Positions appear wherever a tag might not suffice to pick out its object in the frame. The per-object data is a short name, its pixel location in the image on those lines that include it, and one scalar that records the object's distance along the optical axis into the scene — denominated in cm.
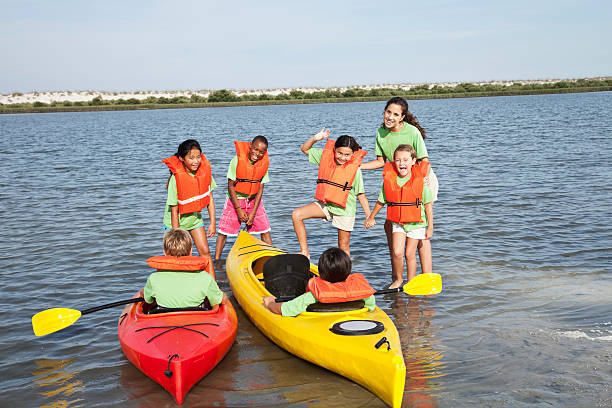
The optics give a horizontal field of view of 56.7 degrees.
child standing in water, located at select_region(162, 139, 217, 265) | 660
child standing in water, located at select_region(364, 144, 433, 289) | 613
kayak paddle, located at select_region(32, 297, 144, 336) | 532
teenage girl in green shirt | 626
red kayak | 439
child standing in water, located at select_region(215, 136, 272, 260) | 743
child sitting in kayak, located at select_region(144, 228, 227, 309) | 491
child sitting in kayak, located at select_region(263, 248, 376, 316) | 474
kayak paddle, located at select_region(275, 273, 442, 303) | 569
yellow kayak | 413
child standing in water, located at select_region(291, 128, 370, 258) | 661
